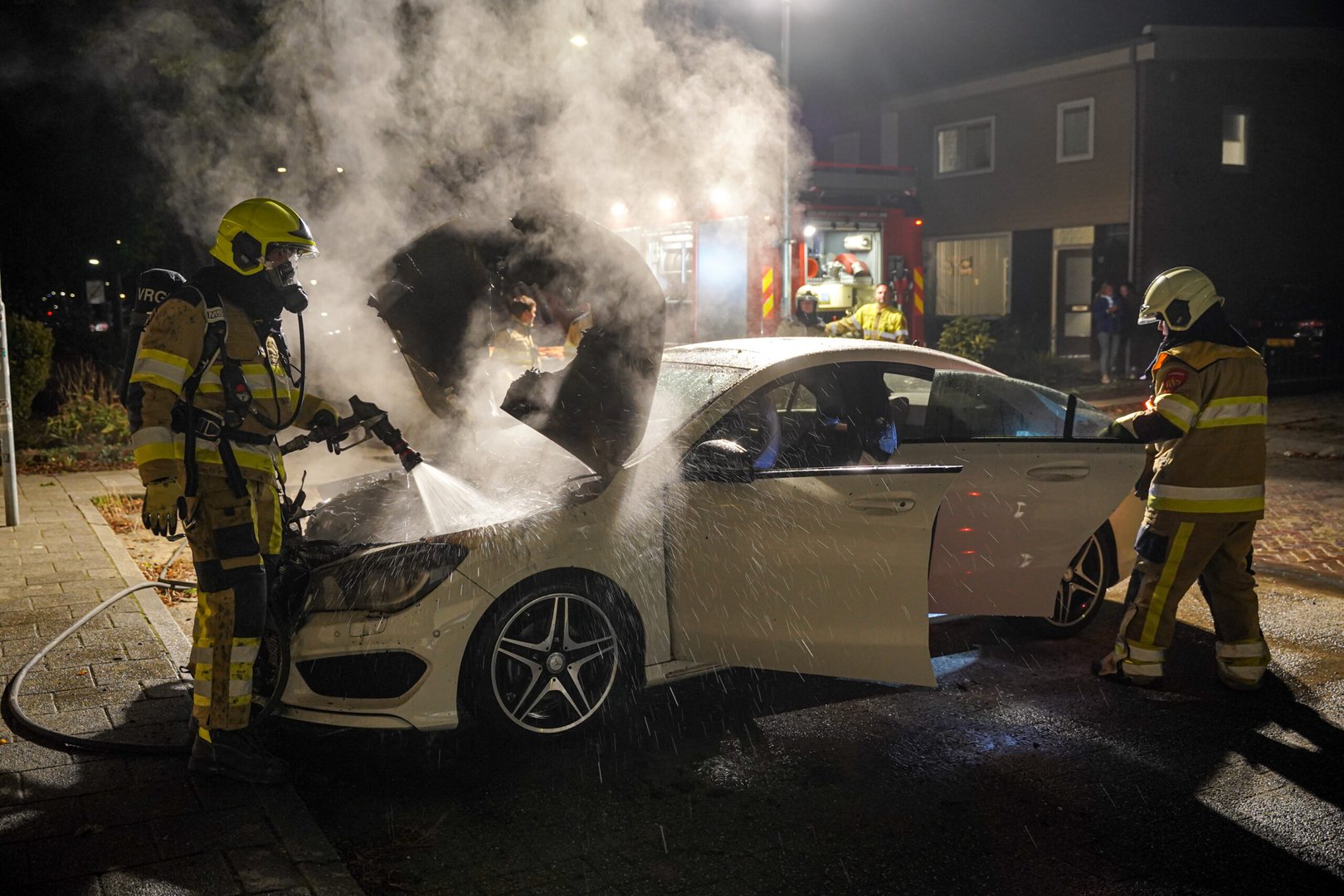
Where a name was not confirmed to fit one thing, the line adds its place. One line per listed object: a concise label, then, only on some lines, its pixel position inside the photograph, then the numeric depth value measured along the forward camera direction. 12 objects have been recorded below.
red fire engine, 14.84
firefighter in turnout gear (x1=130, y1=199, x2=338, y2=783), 3.88
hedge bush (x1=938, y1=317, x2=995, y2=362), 20.56
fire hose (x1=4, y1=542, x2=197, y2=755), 4.14
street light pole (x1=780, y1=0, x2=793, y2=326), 15.10
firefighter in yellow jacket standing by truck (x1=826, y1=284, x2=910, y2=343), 13.48
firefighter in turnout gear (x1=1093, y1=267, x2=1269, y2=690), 4.92
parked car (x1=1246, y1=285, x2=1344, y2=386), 19.44
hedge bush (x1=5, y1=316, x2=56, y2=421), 13.45
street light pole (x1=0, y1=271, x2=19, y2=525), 8.18
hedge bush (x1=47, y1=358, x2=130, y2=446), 13.24
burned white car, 4.07
